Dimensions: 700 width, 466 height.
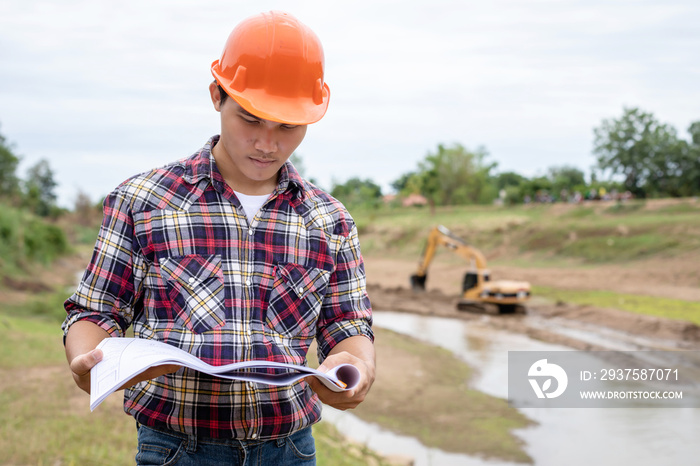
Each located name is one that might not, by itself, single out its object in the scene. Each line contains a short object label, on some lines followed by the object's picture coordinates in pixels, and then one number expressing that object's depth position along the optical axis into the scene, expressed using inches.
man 62.8
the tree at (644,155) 1214.3
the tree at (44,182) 1694.5
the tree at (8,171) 1366.9
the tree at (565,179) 1528.4
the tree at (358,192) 1857.5
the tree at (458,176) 1747.0
